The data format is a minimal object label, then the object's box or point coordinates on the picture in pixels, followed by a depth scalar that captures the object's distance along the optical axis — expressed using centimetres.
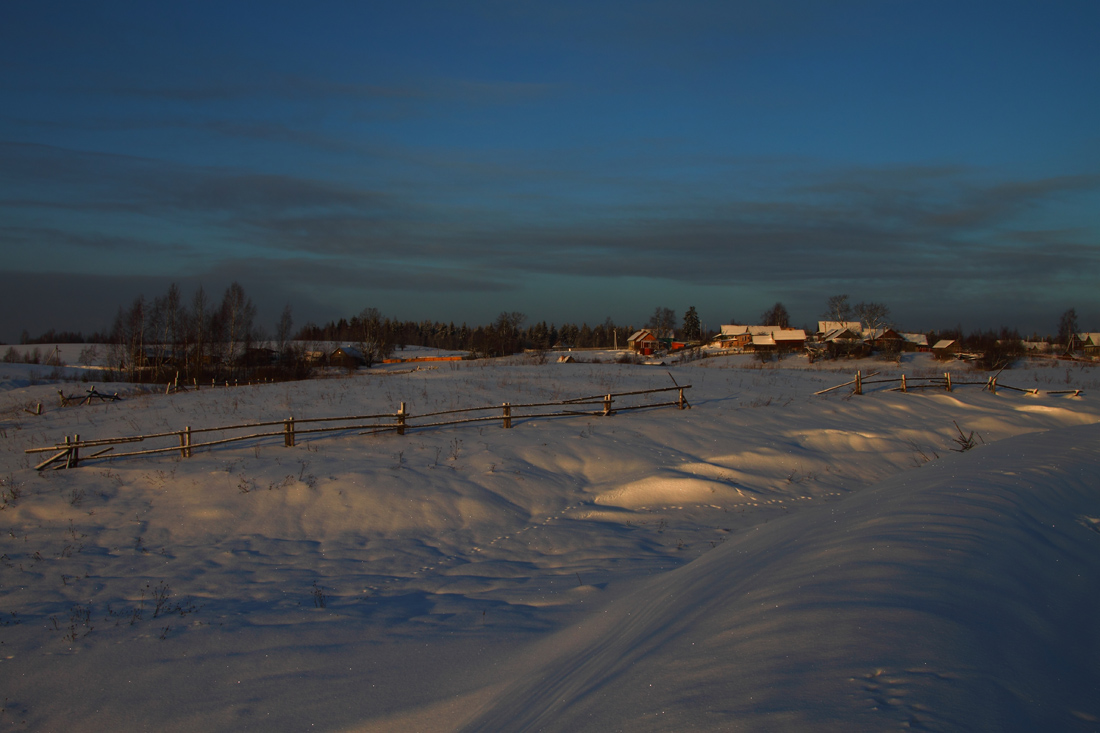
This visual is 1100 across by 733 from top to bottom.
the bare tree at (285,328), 8471
